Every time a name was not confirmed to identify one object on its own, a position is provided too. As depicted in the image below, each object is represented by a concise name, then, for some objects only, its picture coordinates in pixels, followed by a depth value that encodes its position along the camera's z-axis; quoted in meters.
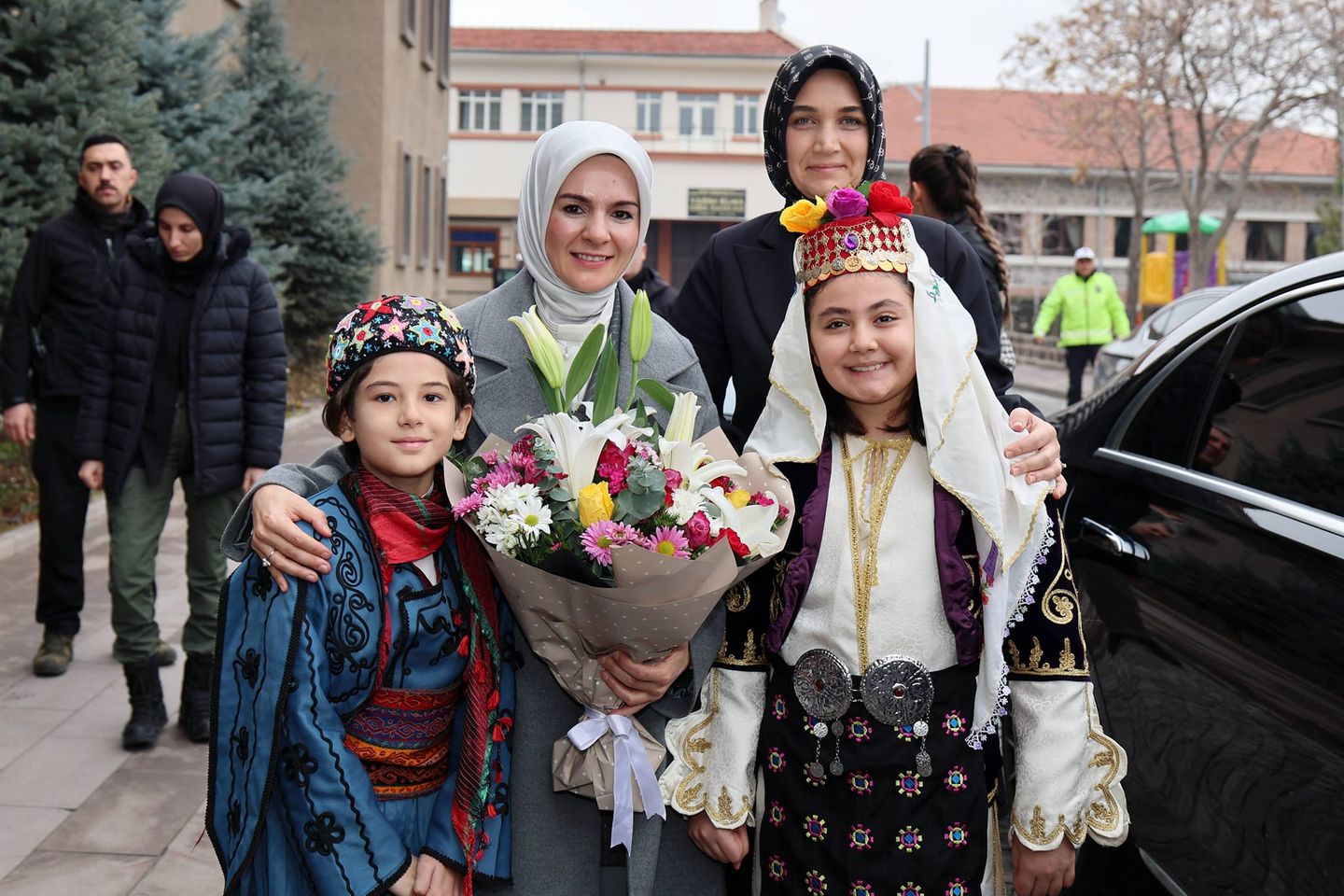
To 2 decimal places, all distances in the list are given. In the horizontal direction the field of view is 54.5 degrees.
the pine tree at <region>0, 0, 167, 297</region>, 8.79
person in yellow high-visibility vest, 15.50
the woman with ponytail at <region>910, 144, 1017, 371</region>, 5.89
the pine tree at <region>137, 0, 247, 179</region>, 12.27
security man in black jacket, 6.00
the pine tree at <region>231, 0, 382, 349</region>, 17.80
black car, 2.35
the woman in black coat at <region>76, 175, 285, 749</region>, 5.19
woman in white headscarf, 2.66
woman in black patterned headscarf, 3.13
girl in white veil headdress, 2.49
